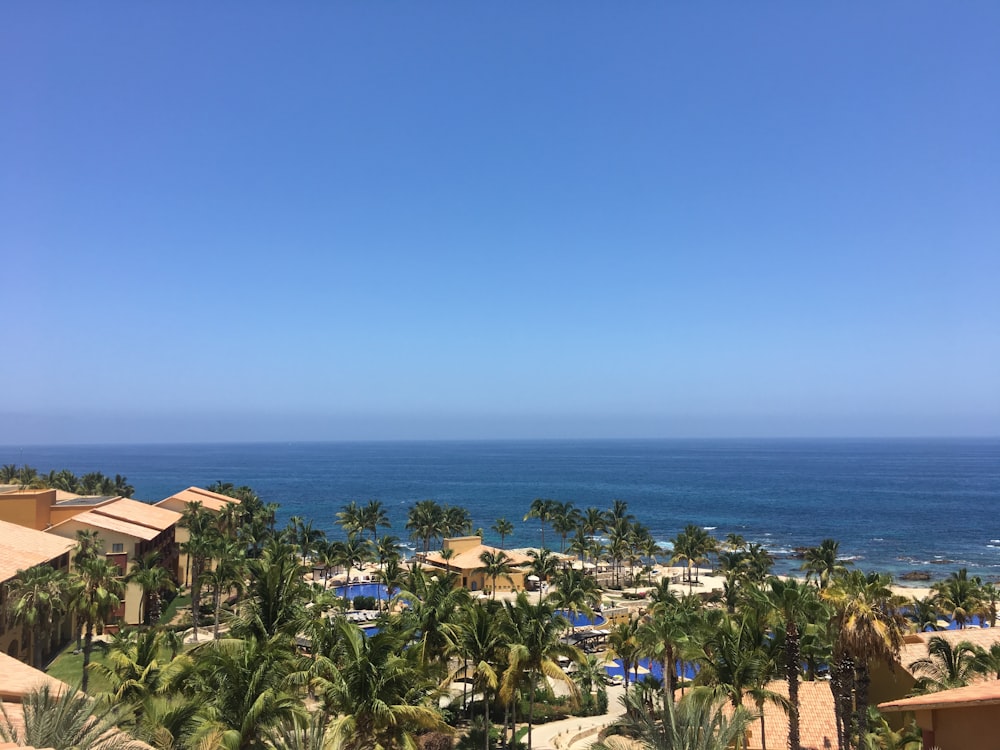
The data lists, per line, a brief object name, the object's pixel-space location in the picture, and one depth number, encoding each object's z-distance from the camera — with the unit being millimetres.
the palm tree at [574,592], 42531
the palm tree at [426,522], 80250
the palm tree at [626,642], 35303
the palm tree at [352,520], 74500
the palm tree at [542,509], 90188
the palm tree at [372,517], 75125
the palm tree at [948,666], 26062
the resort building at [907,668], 30281
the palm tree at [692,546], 70812
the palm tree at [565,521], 85562
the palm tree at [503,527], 82081
